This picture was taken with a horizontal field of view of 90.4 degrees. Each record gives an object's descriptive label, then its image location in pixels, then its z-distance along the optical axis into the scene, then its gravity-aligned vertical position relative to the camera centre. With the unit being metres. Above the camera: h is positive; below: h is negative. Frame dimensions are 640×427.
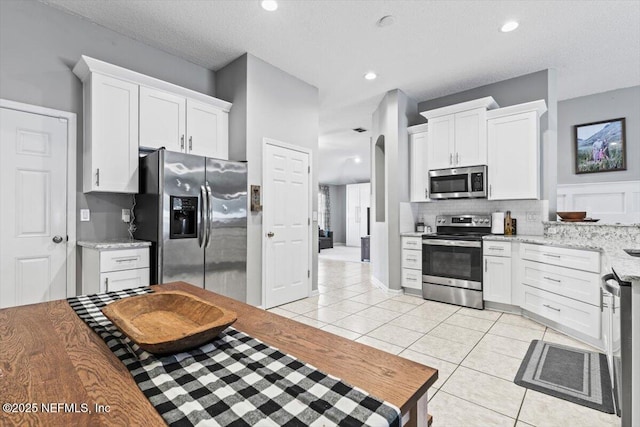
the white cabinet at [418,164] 4.72 +0.79
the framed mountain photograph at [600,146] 4.55 +1.04
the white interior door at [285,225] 3.90 -0.12
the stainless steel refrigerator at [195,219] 2.94 -0.03
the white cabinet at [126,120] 2.92 +0.97
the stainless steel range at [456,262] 3.96 -0.59
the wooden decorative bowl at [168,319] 0.76 -0.30
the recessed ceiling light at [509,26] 3.11 +1.89
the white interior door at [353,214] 12.90 +0.09
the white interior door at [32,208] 2.65 +0.07
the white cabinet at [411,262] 4.48 -0.66
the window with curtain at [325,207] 13.34 +0.39
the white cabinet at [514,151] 3.80 +0.81
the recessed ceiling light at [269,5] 2.81 +1.90
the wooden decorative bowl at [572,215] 3.56 +0.01
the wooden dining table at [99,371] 0.57 -0.35
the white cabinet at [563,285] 2.79 -0.68
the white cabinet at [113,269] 2.69 -0.46
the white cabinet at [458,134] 4.12 +1.11
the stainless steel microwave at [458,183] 4.12 +0.45
